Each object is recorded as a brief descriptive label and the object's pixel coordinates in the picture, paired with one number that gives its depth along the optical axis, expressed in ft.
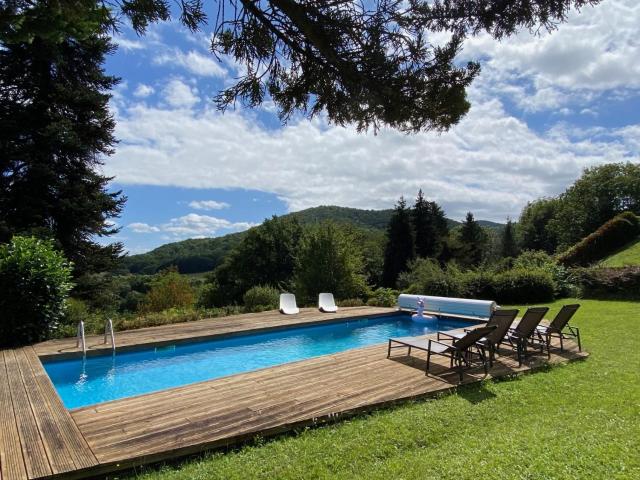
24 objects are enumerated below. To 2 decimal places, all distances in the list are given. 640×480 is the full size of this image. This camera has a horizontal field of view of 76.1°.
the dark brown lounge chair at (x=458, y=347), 19.50
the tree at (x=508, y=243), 156.14
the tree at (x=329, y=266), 67.97
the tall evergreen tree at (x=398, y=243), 113.09
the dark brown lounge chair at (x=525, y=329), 22.99
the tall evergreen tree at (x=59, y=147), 44.45
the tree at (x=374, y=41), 9.03
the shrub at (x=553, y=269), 54.03
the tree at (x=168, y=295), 82.02
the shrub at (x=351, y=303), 51.55
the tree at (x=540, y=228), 164.86
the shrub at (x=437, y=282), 54.85
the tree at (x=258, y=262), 123.54
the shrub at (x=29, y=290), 26.30
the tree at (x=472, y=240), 119.56
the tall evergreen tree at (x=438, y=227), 119.55
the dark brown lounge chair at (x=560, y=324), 24.77
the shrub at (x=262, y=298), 48.62
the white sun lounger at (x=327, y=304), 45.57
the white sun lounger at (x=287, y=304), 43.31
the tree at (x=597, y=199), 133.69
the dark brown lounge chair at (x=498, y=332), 21.79
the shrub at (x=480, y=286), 54.70
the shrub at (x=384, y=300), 52.65
